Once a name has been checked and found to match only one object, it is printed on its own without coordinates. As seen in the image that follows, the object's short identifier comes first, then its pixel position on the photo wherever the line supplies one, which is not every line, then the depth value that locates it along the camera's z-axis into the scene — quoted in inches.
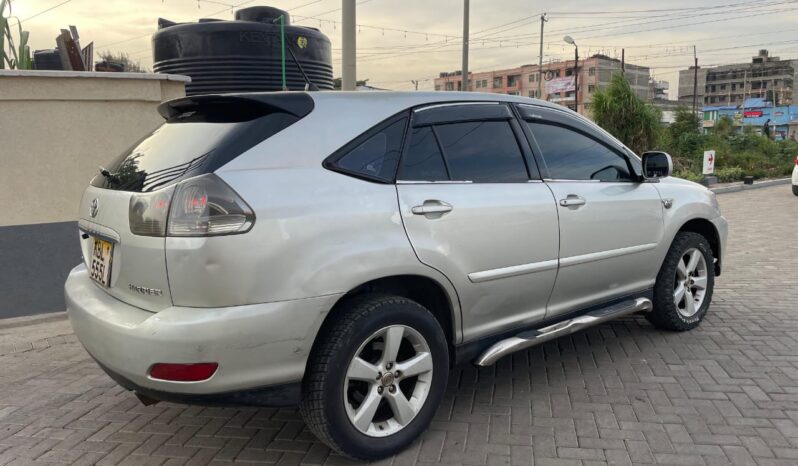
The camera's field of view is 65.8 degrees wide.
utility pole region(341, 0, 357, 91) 296.7
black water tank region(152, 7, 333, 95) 253.4
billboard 2751.0
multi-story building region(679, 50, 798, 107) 4500.5
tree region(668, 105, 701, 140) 974.4
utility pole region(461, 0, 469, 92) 681.1
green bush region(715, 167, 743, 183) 756.0
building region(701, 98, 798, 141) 3038.9
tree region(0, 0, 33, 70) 223.5
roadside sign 687.1
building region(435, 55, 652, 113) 3858.3
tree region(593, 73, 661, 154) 686.5
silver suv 93.2
